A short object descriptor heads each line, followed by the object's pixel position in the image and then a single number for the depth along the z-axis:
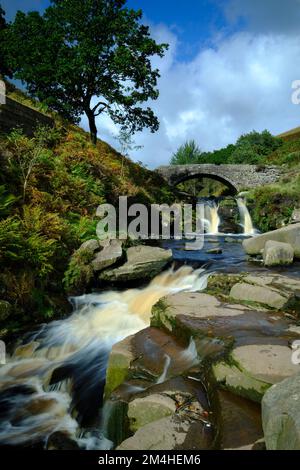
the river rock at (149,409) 3.25
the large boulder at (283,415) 2.24
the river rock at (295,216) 16.23
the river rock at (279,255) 9.41
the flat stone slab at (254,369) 3.25
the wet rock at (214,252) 12.26
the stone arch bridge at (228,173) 31.50
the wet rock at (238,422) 2.68
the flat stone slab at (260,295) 5.54
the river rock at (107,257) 8.75
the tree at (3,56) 21.32
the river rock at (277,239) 9.93
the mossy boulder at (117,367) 4.17
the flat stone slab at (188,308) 5.04
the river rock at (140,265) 8.68
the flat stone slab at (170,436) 2.79
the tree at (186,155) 57.78
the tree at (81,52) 19.06
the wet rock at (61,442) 3.91
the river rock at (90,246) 9.00
